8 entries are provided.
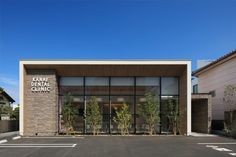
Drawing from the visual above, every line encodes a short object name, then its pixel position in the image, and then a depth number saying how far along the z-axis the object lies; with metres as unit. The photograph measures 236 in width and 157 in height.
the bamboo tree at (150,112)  12.60
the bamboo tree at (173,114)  12.67
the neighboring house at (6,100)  17.03
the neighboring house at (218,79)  13.59
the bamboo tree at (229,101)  12.42
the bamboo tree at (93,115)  12.60
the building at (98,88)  12.22
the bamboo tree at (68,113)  12.64
